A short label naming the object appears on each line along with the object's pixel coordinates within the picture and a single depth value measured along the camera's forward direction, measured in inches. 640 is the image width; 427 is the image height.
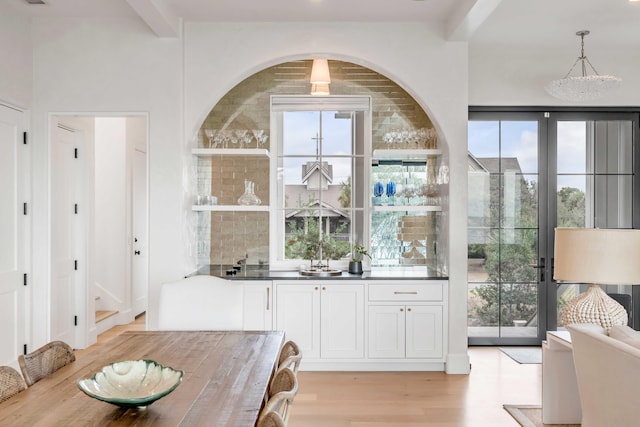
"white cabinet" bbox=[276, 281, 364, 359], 166.9
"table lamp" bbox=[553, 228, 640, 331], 105.8
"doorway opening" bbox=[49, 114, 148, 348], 180.2
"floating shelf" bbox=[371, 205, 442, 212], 178.9
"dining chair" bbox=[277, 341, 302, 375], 73.7
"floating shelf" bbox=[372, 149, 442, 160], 177.3
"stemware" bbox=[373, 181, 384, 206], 187.3
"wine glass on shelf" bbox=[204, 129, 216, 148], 180.9
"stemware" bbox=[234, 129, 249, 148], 181.8
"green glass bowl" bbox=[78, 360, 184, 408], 65.1
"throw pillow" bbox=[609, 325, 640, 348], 89.0
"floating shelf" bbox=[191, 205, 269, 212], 178.1
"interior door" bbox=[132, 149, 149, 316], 258.2
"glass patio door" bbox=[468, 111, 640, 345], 199.8
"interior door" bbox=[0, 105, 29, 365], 154.3
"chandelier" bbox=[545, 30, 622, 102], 168.6
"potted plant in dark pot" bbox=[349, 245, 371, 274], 177.3
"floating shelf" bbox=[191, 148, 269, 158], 176.7
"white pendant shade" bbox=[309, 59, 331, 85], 167.6
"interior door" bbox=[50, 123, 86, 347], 173.6
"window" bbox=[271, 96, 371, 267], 193.3
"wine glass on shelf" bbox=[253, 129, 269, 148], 185.0
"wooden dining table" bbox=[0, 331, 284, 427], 62.0
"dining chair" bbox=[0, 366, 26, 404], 69.1
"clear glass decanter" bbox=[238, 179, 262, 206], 187.3
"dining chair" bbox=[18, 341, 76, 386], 76.2
